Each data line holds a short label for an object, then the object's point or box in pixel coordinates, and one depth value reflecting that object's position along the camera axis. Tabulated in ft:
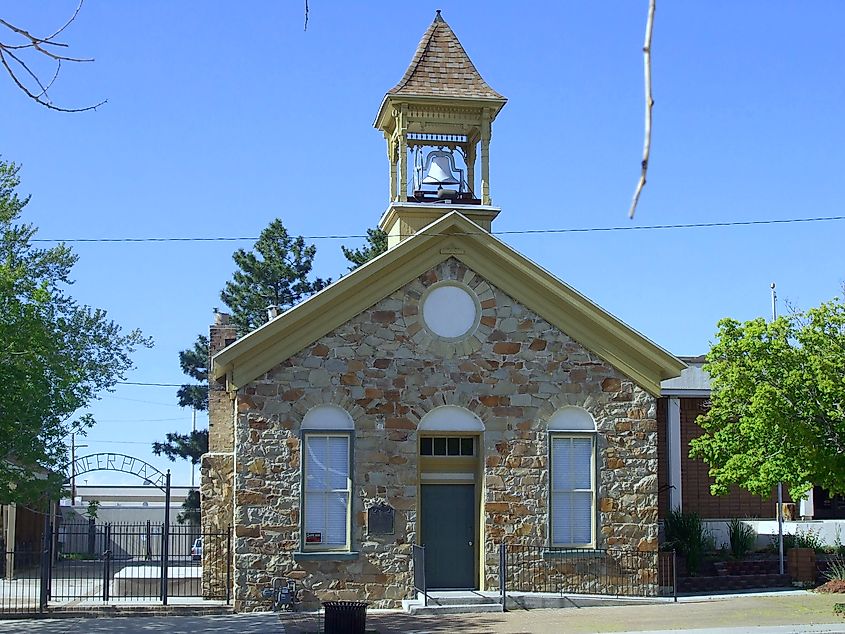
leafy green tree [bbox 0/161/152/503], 76.69
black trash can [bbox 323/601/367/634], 59.31
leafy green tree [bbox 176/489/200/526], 175.83
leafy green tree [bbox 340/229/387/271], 157.38
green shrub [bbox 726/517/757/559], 87.51
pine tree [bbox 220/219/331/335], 163.22
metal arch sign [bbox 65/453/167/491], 95.21
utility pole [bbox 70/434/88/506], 99.69
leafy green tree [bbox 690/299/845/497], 67.10
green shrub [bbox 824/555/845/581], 79.00
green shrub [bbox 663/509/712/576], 84.12
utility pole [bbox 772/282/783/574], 82.54
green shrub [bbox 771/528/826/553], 88.19
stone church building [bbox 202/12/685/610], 72.59
